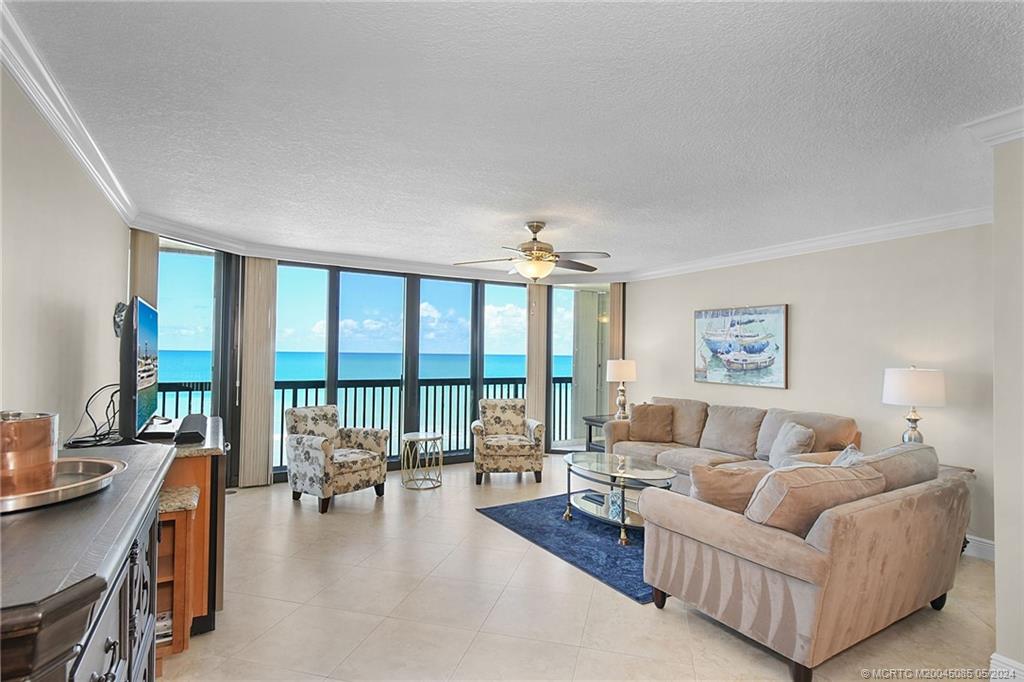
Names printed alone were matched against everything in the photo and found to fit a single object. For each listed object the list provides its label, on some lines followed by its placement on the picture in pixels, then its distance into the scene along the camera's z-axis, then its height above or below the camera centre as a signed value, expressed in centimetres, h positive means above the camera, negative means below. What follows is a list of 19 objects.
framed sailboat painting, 519 +7
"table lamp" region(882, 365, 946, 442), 373 -25
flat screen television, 242 -11
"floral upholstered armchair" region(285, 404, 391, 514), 461 -97
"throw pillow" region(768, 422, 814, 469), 423 -73
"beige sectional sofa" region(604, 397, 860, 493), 443 -80
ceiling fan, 400 +72
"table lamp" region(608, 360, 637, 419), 639 -25
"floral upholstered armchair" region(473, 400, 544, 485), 560 -106
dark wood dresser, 70 -36
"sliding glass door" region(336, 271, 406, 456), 606 +0
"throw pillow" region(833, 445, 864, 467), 274 -58
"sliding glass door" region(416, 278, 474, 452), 655 -12
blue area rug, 334 -143
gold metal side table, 544 -131
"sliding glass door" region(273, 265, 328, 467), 580 +11
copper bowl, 115 -24
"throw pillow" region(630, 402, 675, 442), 574 -78
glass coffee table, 413 -107
